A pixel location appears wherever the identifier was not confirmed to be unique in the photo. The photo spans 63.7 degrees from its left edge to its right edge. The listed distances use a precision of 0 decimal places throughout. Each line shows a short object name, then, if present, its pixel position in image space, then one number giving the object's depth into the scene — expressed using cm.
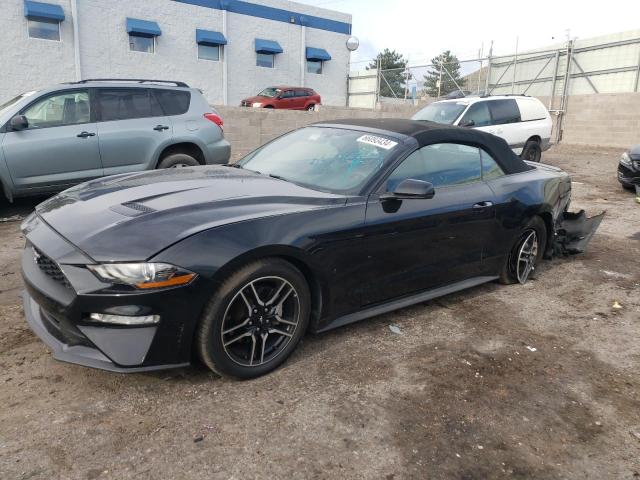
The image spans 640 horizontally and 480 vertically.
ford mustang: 256
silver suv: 649
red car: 2128
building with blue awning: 1884
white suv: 1115
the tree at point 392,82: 2805
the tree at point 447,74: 2548
